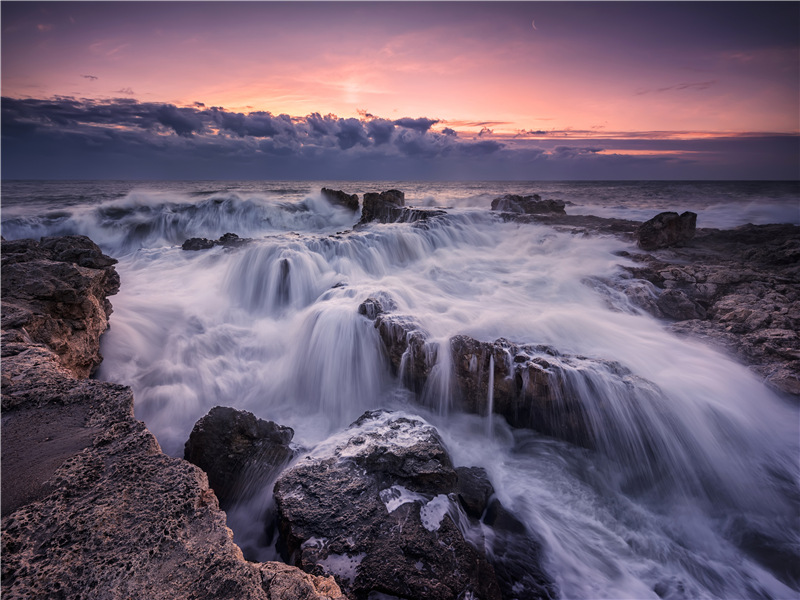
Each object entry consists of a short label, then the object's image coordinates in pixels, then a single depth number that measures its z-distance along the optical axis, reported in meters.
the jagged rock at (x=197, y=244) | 13.23
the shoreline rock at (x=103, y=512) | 1.76
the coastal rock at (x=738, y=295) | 5.69
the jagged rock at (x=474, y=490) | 3.92
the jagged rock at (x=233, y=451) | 4.06
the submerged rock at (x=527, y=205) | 19.06
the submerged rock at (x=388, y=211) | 16.42
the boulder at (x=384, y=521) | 2.75
